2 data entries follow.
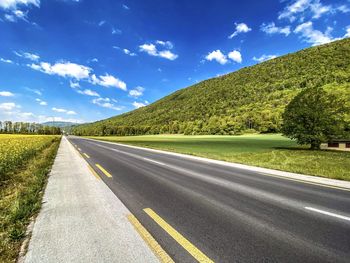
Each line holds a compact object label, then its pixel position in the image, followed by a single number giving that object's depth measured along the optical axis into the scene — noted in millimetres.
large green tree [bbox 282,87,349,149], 23547
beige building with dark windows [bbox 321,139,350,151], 31905
